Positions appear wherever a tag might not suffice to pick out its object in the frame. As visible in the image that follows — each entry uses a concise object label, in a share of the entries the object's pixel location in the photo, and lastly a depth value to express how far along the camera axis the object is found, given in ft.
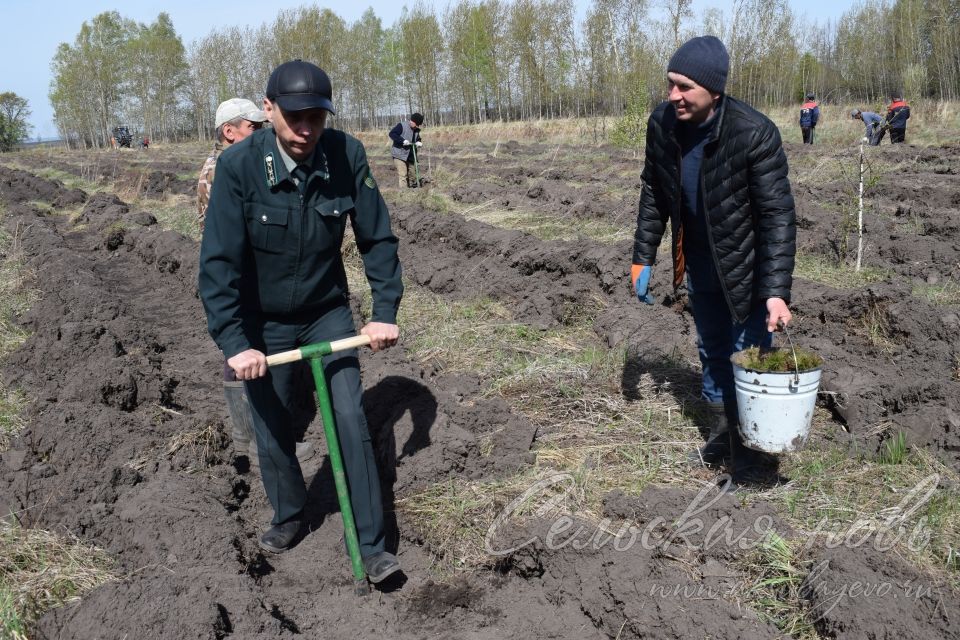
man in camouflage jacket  14.67
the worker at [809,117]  67.10
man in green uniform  9.71
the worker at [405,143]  47.80
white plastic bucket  10.21
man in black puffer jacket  10.53
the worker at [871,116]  60.44
